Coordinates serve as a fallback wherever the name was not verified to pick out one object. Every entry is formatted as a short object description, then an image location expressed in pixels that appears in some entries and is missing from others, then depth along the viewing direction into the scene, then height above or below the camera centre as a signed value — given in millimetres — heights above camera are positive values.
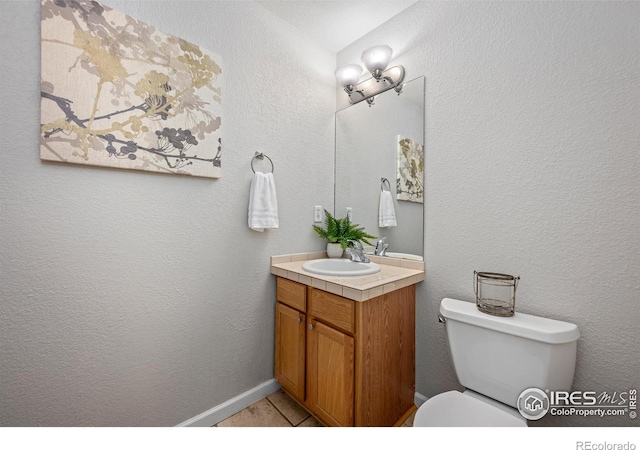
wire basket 1097 -307
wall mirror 1546 +375
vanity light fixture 1593 +923
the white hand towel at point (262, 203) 1482 +87
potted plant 1811 -95
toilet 928 -545
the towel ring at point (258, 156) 1547 +371
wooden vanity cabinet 1171 -666
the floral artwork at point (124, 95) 997 +524
